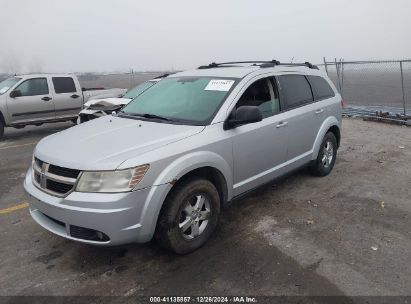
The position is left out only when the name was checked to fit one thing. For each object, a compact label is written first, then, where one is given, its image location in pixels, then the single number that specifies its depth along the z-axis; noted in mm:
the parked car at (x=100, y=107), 7979
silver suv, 3119
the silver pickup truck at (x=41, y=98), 10070
